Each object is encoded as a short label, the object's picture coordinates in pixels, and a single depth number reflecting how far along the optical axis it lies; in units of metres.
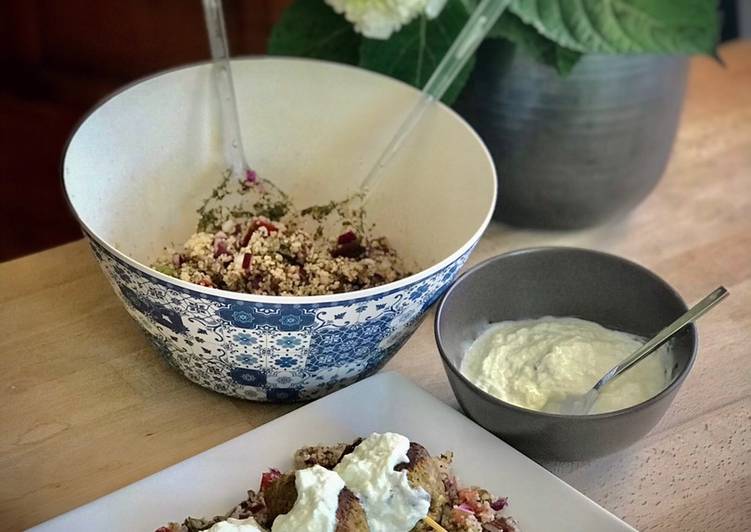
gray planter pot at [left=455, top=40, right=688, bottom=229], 0.96
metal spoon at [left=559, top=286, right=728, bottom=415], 0.75
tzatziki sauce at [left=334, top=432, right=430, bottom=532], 0.64
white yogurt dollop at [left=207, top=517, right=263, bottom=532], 0.62
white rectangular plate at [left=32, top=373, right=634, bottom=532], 0.68
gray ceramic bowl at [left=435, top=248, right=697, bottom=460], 0.73
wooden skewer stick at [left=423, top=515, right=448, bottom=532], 0.65
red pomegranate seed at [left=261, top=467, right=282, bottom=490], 0.68
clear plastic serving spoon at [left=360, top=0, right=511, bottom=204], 0.88
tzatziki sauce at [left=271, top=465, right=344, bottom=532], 0.62
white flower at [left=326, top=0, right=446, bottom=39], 0.88
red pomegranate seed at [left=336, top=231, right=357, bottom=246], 0.90
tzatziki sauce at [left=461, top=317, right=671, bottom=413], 0.77
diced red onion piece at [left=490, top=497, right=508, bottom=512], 0.70
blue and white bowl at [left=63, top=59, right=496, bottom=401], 0.72
